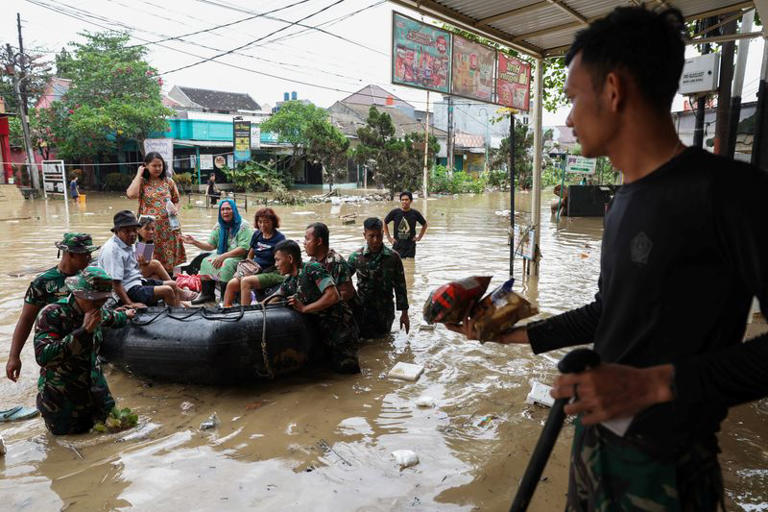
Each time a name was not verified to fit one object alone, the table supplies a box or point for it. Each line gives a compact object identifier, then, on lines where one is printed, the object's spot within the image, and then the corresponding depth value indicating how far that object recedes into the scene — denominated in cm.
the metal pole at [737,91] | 657
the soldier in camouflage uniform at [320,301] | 471
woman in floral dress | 677
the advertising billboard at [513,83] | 655
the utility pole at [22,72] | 2452
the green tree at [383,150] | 2606
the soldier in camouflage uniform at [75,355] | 354
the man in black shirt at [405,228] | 886
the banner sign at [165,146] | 2166
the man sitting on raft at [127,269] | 529
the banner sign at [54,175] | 2145
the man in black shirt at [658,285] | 108
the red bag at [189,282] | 745
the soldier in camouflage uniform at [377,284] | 593
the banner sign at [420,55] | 525
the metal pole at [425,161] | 2606
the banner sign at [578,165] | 1810
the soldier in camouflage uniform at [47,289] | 382
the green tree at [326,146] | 2788
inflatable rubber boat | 442
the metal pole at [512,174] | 608
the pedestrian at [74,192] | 2366
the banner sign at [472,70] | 586
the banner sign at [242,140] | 2511
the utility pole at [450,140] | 3426
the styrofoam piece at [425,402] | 422
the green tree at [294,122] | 2908
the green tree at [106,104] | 2638
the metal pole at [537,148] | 684
